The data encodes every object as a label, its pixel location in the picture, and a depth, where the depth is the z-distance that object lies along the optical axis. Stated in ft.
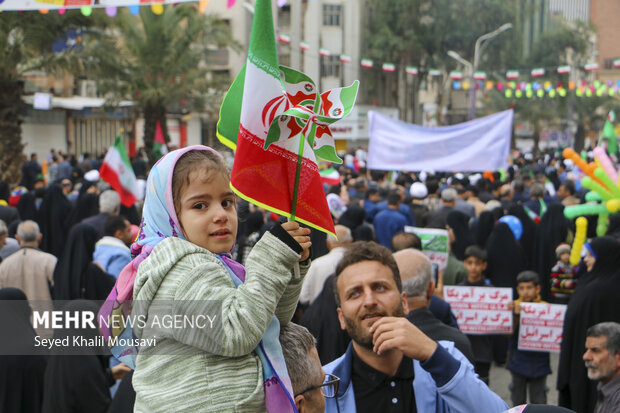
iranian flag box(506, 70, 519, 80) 97.45
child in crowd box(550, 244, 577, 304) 25.67
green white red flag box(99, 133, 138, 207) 33.47
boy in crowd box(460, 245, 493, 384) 21.65
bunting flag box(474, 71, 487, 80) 101.89
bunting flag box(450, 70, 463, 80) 103.71
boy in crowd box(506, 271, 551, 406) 21.31
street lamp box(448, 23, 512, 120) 115.03
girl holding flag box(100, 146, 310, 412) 6.71
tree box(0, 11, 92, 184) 61.46
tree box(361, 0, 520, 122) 152.25
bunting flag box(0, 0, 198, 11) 13.52
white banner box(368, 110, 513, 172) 40.81
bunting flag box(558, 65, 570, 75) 95.43
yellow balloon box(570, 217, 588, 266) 23.97
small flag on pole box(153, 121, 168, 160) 52.60
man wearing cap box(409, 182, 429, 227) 32.63
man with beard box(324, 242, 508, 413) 8.35
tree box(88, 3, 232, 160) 78.95
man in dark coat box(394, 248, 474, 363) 12.92
